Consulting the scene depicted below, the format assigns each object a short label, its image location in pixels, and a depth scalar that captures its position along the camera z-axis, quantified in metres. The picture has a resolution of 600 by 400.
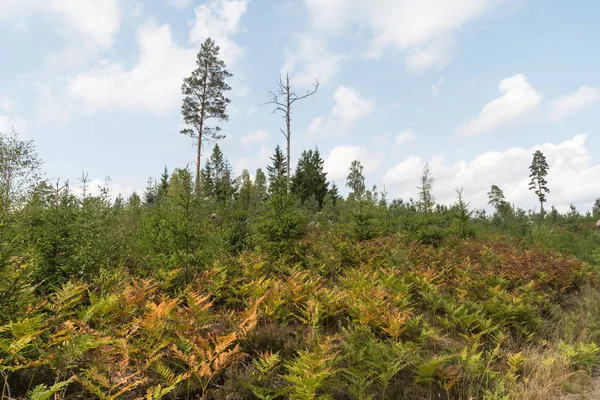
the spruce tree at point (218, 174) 37.87
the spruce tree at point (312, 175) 36.38
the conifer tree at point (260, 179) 47.58
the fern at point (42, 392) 2.17
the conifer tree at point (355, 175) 47.28
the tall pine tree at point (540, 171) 44.16
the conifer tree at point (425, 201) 16.61
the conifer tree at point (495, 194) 44.59
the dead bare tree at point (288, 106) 20.25
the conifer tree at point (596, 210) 23.87
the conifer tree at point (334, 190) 40.09
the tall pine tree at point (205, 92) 24.53
